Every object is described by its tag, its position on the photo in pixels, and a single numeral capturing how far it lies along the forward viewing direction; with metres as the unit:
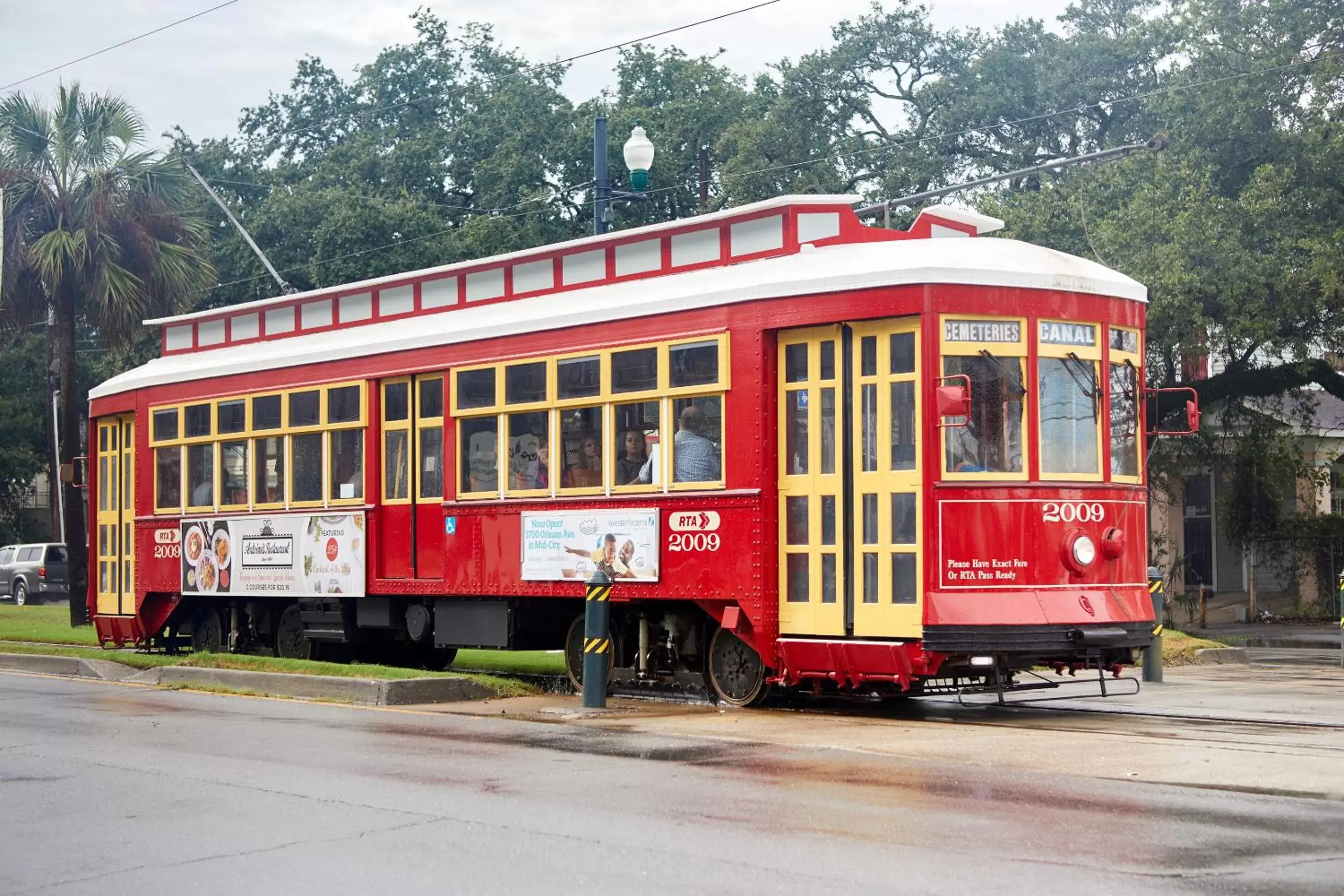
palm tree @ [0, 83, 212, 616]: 30.34
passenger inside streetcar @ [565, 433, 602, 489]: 15.83
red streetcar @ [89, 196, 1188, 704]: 13.52
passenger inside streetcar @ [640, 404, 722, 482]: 14.84
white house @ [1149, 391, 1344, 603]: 34.31
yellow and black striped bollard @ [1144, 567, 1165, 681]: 17.78
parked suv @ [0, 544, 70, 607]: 47.75
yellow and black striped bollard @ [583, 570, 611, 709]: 14.65
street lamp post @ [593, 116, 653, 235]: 20.34
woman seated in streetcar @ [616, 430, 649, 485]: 15.40
